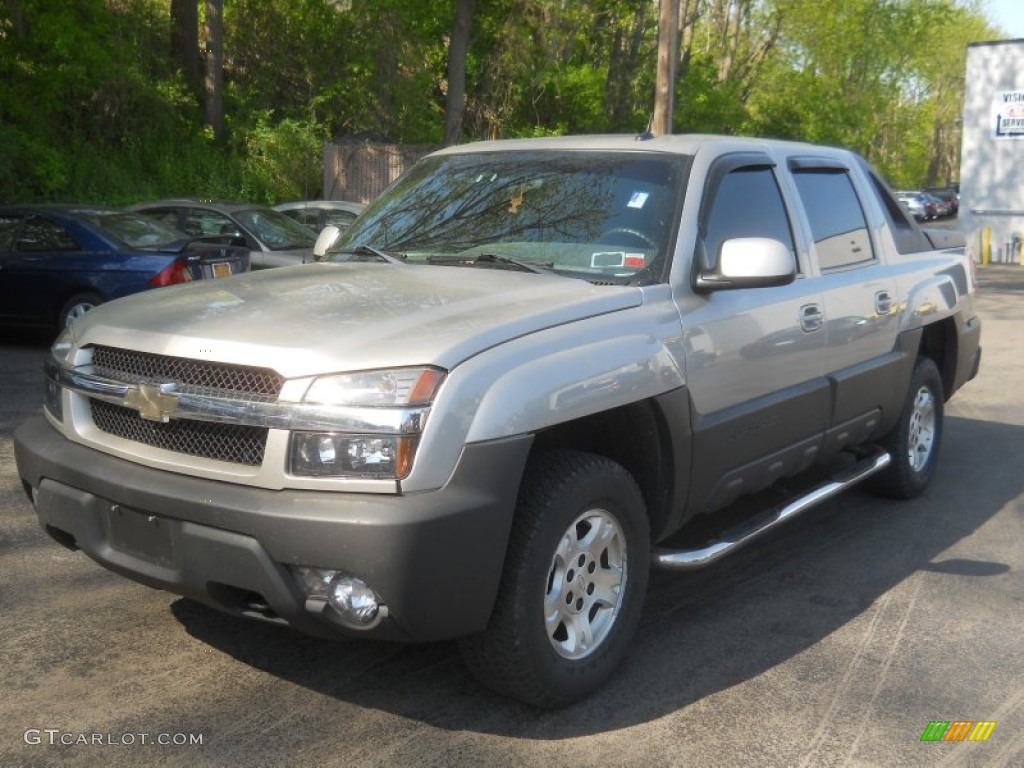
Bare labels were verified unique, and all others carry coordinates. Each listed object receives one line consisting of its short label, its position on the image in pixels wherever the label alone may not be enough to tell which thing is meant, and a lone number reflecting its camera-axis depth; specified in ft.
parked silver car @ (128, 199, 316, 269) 44.04
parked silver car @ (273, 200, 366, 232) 52.85
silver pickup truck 11.37
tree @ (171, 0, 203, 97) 91.76
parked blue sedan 36.32
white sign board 91.50
